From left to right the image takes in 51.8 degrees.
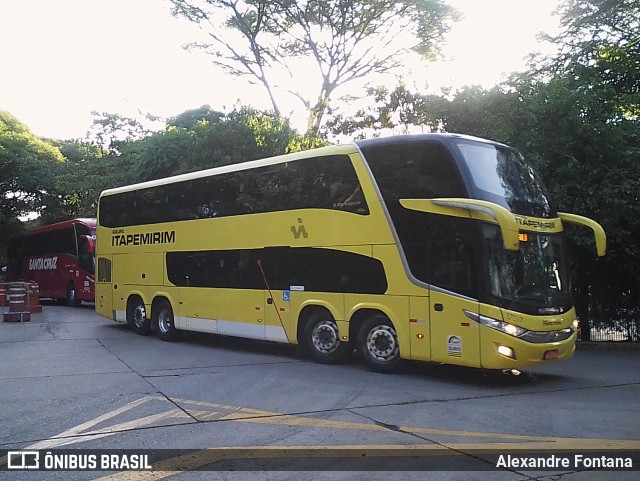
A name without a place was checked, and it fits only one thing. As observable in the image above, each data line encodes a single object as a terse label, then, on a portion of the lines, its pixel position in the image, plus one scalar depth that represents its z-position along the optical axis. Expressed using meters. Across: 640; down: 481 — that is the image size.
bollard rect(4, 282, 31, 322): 20.56
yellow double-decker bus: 9.81
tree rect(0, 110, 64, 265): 34.72
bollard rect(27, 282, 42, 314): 23.56
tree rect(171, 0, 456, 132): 25.94
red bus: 26.58
